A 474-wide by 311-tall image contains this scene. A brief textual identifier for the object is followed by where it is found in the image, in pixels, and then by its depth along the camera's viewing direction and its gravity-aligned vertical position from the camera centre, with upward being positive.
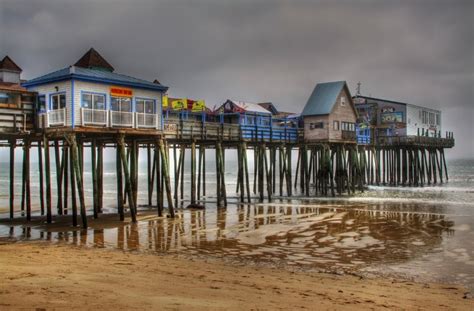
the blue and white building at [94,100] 22.89 +3.95
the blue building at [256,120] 38.50 +4.92
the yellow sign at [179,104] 36.76 +5.56
